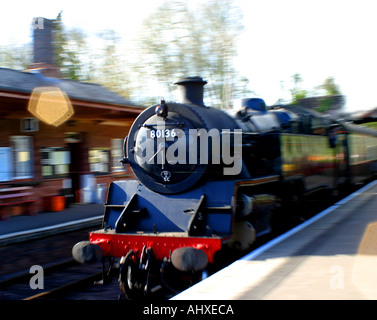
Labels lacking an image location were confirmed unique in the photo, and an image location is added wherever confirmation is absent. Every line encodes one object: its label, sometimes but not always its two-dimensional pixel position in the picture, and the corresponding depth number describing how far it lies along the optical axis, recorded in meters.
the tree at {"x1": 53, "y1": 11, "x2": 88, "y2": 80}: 28.77
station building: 10.21
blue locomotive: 5.08
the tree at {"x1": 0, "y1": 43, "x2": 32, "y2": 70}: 27.98
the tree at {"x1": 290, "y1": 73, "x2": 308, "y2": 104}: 49.60
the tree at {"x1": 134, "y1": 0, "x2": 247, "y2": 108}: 24.36
